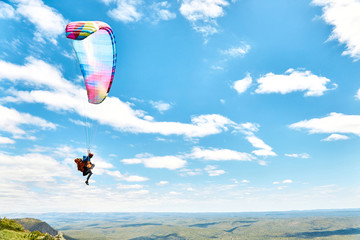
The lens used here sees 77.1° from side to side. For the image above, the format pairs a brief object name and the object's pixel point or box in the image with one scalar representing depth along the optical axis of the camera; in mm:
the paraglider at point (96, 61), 23892
